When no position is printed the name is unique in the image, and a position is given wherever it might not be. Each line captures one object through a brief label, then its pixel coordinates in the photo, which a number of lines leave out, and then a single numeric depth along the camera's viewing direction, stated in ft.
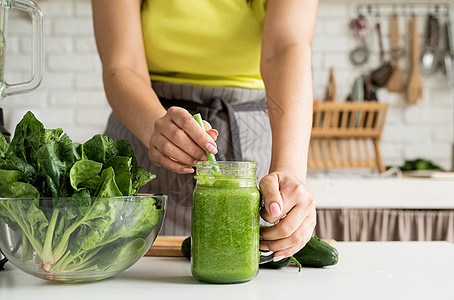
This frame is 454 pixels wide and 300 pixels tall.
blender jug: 2.73
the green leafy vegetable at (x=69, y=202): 2.08
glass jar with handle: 2.27
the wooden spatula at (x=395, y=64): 9.86
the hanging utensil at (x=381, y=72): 9.80
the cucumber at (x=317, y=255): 2.68
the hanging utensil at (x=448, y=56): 9.86
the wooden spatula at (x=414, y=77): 9.80
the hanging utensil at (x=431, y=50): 9.89
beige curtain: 6.89
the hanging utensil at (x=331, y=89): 9.63
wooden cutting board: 3.11
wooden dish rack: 8.94
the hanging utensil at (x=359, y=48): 9.82
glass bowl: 2.08
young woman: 2.50
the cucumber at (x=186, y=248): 2.94
